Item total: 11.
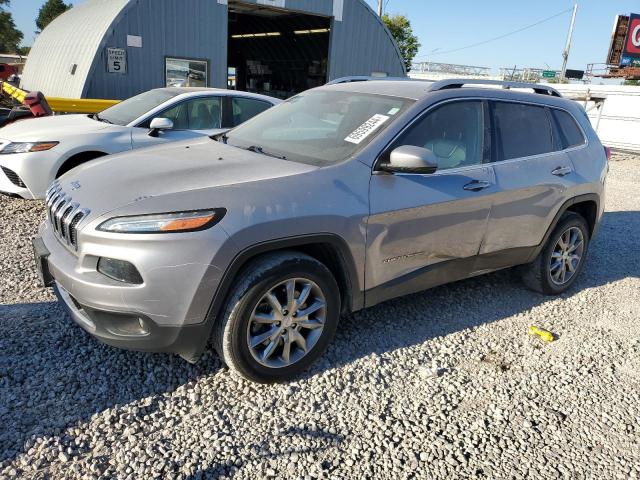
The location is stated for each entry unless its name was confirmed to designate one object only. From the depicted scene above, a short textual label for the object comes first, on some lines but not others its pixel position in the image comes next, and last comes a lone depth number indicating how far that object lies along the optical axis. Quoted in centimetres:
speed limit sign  1333
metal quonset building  1345
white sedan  577
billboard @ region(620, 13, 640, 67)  4416
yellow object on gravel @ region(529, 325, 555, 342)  393
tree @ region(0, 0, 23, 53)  5041
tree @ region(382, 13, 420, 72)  4572
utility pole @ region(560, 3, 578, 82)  5094
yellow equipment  1012
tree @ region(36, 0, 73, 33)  5862
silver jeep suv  266
